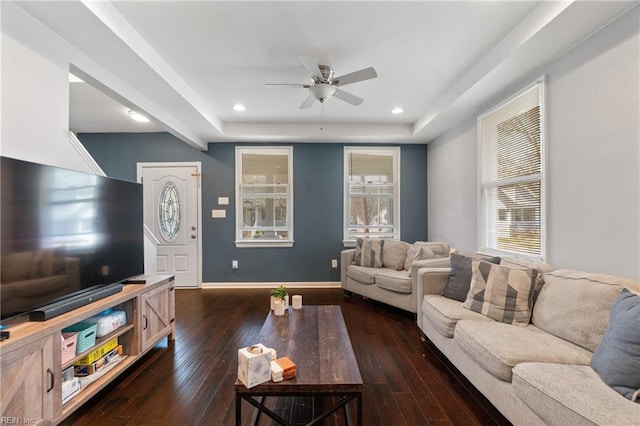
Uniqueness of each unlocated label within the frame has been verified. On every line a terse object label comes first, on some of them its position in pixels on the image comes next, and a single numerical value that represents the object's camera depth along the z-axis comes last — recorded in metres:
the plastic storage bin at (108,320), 1.90
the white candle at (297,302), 2.36
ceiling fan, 2.21
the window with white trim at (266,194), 4.63
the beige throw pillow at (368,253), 3.96
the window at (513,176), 2.44
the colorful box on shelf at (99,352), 1.78
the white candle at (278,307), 2.24
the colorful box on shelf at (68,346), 1.61
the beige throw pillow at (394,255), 3.89
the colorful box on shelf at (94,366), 1.78
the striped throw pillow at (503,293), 1.95
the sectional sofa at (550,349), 1.15
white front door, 4.56
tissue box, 1.28
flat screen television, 1.41
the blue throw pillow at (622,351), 1.17
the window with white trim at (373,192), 4.70
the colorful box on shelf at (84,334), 1.73
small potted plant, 2.28
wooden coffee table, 1.30
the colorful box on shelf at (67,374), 1.64
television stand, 1.26
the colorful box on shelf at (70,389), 1.57
